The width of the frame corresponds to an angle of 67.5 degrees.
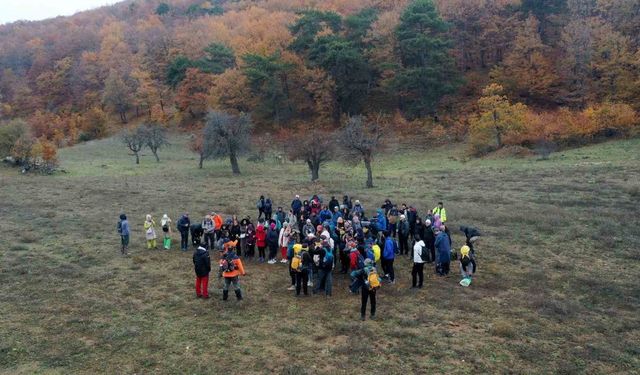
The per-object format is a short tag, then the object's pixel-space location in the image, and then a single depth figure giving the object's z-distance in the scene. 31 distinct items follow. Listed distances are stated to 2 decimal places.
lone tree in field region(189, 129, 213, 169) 41.35
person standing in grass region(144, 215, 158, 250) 17.86
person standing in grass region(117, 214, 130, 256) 17.31
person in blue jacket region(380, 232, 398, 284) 13.83
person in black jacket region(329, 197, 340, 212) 20.16
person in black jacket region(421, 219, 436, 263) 15.85
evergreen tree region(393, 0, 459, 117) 55.50
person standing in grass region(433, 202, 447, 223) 18.00
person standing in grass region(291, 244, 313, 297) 13.14
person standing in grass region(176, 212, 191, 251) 17.91
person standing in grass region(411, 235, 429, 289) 13.33
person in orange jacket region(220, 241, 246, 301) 12.73
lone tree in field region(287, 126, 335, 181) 34.78
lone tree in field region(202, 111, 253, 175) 40.98
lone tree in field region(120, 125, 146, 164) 48.59
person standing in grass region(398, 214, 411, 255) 17.22
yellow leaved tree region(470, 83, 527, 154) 43.94
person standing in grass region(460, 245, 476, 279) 13.84
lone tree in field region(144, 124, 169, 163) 49.06
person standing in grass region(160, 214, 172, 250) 18.19
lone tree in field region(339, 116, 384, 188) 31.27
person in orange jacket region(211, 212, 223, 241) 18.07
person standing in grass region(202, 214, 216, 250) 17.80
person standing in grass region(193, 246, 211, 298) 12.81
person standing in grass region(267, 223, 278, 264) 16.36
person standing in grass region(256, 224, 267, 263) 16.45
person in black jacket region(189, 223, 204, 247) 18.16
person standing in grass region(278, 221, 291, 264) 15.92
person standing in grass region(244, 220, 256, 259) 16.75
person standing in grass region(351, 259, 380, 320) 11.46
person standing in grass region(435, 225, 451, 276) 14.52
